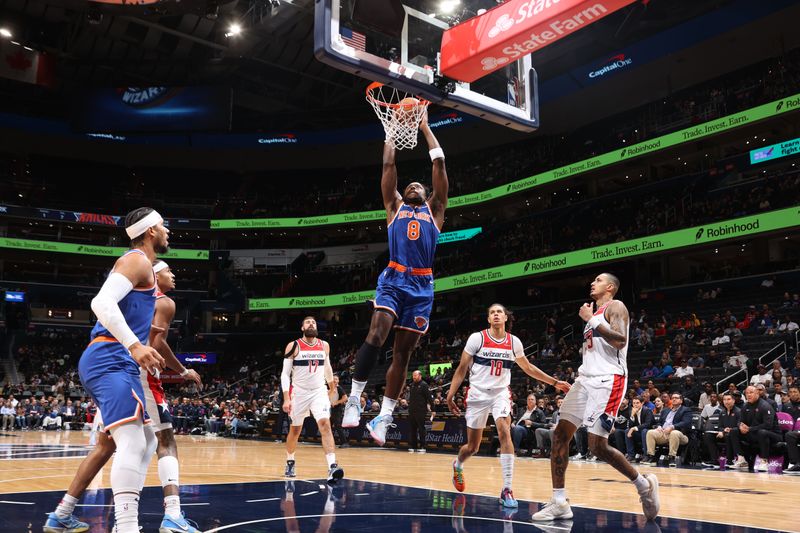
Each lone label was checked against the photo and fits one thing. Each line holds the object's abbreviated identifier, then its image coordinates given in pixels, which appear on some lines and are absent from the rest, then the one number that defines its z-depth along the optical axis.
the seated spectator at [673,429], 14.06
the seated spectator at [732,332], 20.89
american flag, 6.73
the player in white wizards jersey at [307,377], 10.69
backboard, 6.62
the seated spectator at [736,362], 18.70
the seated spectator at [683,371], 18.77
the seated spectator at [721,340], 21.08
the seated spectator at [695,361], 19.88
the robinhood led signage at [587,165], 25.47
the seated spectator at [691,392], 17.09
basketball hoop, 6.94
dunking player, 5.60
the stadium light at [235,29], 30.03
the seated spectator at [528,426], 16.89
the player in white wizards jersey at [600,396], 6.66
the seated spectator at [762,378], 16.22
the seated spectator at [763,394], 12.77
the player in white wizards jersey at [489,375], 8.34
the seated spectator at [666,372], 19.52
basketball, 7.08
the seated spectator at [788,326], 19.96
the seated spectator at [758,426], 12.64
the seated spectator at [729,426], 13.29
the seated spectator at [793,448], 12.24
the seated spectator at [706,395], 15.70
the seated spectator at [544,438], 16.28
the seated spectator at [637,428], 14.84
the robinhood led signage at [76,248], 39.56
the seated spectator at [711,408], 14.56
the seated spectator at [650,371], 20.08
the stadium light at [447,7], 7.91
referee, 16.81
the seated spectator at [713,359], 19.92
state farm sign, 7.22
